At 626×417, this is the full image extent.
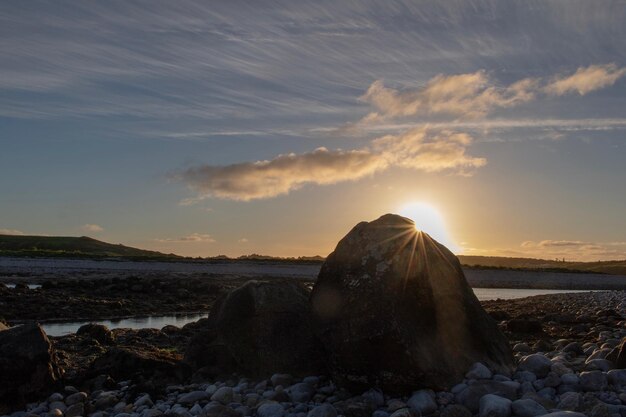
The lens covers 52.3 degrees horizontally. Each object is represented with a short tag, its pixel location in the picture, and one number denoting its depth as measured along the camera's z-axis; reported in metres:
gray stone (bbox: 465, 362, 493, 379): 7.52
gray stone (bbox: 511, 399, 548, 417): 6.31
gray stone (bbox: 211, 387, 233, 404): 7.99
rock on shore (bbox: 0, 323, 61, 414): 8.59
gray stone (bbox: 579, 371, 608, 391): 7.20
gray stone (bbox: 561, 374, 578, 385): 7.33
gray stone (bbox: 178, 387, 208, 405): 8.02
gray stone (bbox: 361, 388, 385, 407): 7.38
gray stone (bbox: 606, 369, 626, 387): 7.32
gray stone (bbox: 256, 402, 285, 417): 7.30
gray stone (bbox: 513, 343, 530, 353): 10.38
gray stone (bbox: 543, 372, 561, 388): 7.36
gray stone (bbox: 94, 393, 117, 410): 8.34
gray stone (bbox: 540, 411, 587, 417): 5.66
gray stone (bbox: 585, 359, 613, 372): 7.93
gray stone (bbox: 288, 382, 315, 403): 7.92
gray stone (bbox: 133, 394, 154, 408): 8.21
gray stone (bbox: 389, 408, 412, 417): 6.56
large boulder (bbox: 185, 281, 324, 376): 9.15
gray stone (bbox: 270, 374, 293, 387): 8.62
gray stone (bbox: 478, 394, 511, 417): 6.45
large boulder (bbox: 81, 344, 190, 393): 9.34
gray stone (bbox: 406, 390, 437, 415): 6.95
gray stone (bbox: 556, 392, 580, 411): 6.54
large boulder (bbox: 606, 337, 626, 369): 7.91
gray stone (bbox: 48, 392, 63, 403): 8.72
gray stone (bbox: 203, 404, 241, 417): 7.25
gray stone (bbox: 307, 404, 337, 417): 6.88
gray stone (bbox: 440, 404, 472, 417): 6.67
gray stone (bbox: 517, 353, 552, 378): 7.75
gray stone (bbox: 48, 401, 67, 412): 8.33
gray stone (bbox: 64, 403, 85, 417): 8.06
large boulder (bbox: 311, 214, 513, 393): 7.42
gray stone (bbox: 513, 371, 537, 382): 7.57
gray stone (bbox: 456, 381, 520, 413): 6.92
